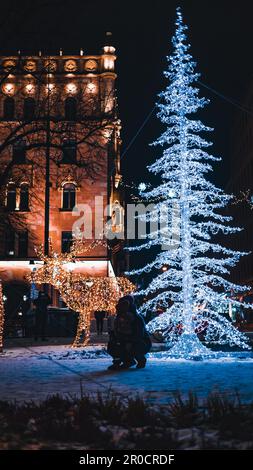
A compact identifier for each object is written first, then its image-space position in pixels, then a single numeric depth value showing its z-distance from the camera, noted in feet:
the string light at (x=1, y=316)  62.85
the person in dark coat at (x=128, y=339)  45.44
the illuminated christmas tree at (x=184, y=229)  58.39
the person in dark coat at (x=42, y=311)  83.16
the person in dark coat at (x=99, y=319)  103.81
